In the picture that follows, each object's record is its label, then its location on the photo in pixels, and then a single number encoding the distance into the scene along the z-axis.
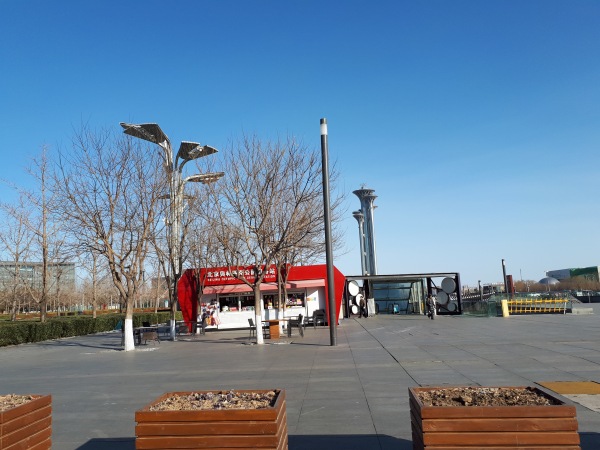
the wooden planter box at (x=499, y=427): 3.68
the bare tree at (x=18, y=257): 28.66
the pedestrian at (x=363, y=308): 37.31
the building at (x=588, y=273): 95.75
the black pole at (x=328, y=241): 17.08
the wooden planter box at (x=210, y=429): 3.83
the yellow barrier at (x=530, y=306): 32.25
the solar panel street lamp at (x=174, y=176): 21.34
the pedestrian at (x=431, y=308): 32.62
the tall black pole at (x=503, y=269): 47.08
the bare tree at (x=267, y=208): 19.75
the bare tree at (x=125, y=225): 18.94
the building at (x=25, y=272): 30.40
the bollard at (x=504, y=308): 30.69
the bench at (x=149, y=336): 20.92
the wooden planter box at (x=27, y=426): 4.32
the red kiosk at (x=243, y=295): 27.86
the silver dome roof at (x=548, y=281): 108.36
